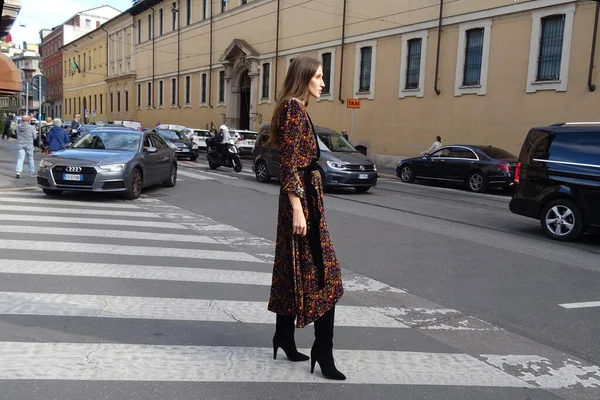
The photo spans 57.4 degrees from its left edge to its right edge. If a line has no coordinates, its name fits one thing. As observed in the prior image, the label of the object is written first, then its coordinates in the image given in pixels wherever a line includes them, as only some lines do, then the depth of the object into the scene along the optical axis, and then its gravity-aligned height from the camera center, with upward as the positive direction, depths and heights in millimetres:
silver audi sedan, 10945 -762
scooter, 20844 -914
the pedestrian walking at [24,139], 14455 -390
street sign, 25453 +1693
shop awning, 14508 +1266
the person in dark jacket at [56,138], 16000 -371
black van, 8570 -485
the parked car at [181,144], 26156 -605
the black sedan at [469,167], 17172 -721
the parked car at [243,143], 30969 -490
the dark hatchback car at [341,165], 14414 -697
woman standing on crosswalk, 3307 -515
